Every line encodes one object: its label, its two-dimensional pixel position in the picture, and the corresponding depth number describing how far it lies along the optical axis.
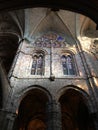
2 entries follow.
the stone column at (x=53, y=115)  4.61
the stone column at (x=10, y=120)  4.35
